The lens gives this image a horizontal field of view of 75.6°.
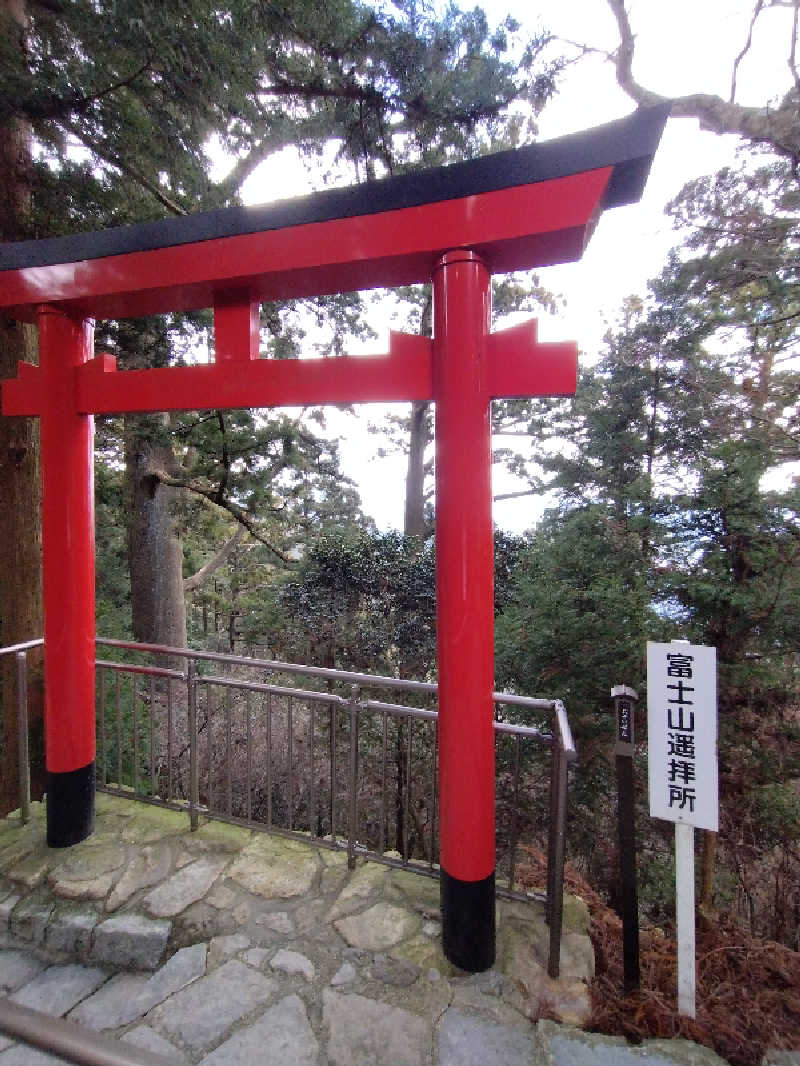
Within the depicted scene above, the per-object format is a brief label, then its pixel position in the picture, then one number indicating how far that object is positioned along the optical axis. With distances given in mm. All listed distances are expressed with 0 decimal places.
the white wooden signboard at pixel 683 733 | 2201
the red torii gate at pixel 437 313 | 2246
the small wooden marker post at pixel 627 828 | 2234
